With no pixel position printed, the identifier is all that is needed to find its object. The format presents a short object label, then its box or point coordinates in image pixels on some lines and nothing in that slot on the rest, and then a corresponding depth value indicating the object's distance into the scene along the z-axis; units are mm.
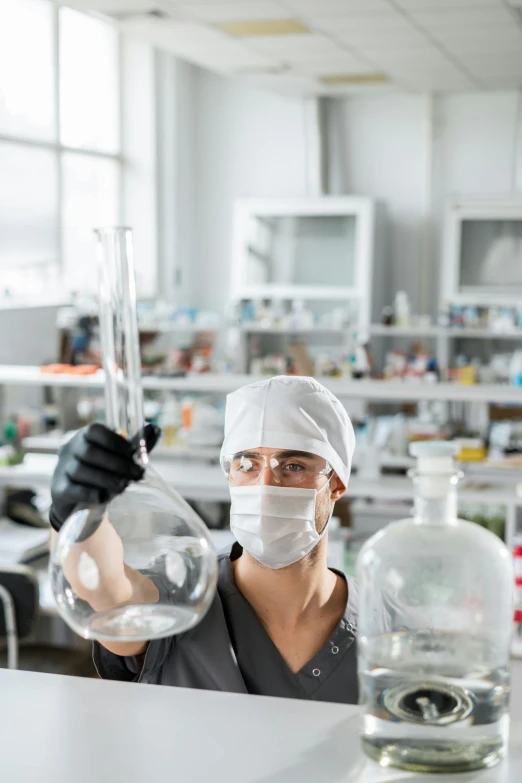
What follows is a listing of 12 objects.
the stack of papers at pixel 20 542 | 3801
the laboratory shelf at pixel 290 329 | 6832
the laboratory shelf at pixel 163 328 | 6629
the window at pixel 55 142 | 6273
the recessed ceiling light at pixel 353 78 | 6544
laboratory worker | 1345
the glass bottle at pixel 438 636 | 562
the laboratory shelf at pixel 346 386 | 3180
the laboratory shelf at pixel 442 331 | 6680
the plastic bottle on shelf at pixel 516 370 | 5246
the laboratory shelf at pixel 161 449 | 4215
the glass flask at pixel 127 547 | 589
